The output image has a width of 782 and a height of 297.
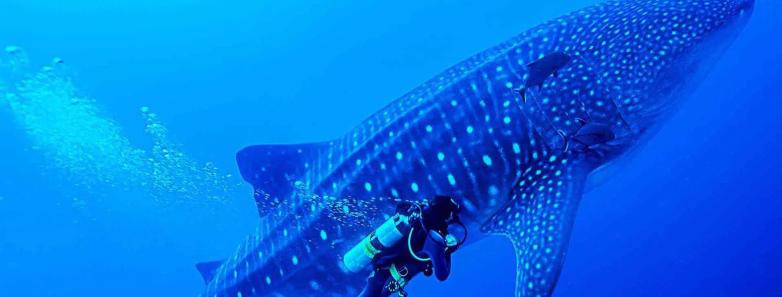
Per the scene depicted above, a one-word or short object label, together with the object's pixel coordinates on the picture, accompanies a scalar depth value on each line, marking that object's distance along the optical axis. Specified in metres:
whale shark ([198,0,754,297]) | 4.26
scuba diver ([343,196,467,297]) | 3.89
